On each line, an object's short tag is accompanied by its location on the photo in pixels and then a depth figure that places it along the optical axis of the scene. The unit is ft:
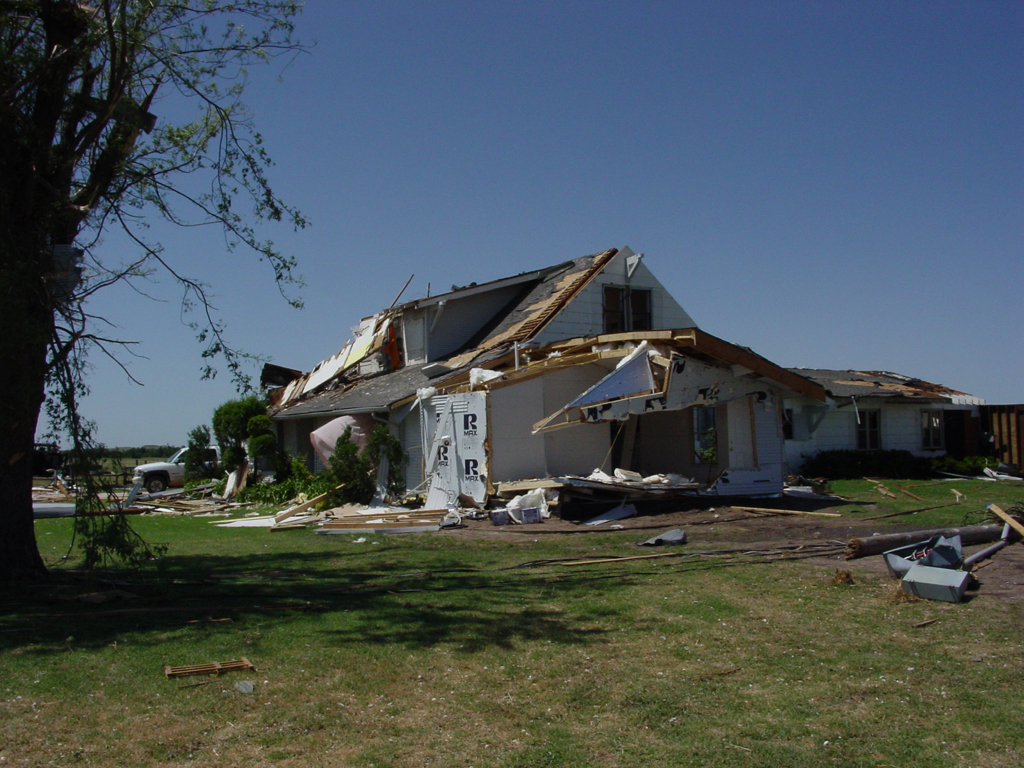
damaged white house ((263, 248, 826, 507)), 55.01
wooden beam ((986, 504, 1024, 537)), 34.45
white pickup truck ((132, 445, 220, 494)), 104.32
